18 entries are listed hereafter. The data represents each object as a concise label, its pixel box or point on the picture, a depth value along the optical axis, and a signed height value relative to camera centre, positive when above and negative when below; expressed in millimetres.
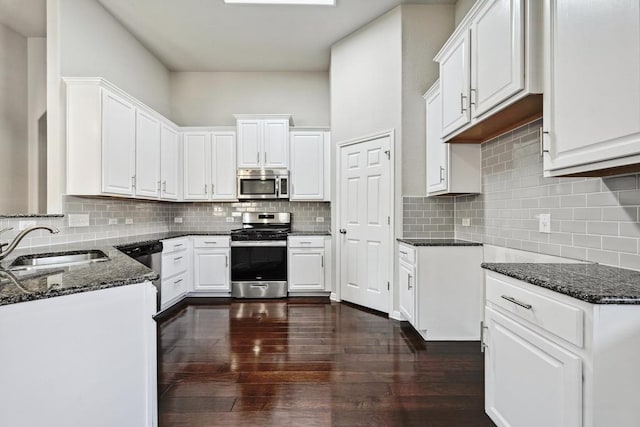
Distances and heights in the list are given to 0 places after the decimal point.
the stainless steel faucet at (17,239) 1387 -118
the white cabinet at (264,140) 4488 +1037
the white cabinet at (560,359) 1002 -530
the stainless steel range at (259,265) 4281 -711
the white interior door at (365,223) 3555 -125
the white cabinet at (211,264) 4316 -704
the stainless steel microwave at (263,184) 4500 +415
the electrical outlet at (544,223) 1968 -66
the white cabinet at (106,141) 2773 +689
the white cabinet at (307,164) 4531 +703
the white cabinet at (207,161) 4551 +751
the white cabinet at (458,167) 2855 +423
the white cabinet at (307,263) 4289 -686
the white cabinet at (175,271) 3721 -732
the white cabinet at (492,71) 1602 +868
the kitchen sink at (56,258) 1938 -299
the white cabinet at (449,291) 2818 -703
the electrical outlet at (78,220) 2818 -65
